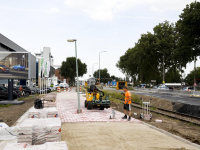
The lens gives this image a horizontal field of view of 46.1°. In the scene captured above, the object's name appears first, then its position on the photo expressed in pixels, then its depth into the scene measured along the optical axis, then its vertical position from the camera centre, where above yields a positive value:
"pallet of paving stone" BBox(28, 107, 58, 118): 10.41 -1.45
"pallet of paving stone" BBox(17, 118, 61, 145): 6.37 -1.43
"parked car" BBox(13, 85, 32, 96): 33.31 -1.23
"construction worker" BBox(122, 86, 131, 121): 12.31 -1.04
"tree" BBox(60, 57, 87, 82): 92.56 +5.18
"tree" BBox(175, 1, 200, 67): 35.62 +7.41
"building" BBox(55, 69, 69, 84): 145.75 +5.06
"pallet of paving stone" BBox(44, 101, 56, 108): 14.33 -1.42
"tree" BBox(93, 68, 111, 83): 154.12 +4.63
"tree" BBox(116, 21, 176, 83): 54.09 +7.70
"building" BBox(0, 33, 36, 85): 20.24 +1.64
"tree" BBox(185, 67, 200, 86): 109.79 +1.45
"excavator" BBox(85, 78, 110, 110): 16.06 -1.33
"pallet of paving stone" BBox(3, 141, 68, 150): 4.72 -1.33
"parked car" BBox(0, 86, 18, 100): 23.53 -1.14
